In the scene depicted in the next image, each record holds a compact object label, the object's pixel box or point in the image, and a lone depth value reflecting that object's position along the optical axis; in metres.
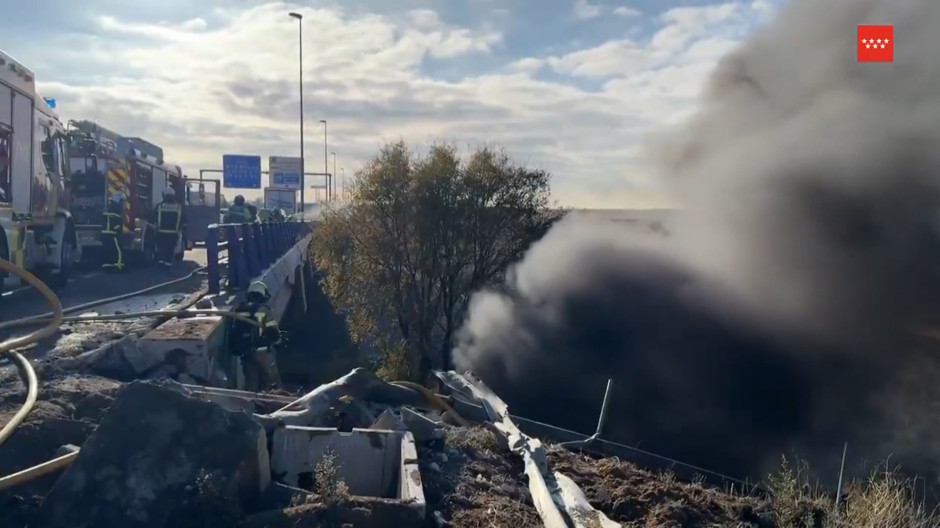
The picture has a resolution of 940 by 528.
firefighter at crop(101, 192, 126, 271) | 21.17
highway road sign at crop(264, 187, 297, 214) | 56.66
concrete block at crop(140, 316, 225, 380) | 8.09
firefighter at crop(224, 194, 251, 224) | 21.02
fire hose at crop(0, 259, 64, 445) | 5.45
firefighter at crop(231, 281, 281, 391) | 9.89
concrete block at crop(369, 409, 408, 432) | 6.14
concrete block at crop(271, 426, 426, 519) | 5.63
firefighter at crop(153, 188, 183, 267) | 23.81
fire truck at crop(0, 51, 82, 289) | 13.44
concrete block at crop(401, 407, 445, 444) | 6.32
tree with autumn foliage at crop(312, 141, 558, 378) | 20.31
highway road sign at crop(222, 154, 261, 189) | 50.72
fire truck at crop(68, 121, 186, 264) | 21.86
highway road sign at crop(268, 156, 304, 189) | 56.91
